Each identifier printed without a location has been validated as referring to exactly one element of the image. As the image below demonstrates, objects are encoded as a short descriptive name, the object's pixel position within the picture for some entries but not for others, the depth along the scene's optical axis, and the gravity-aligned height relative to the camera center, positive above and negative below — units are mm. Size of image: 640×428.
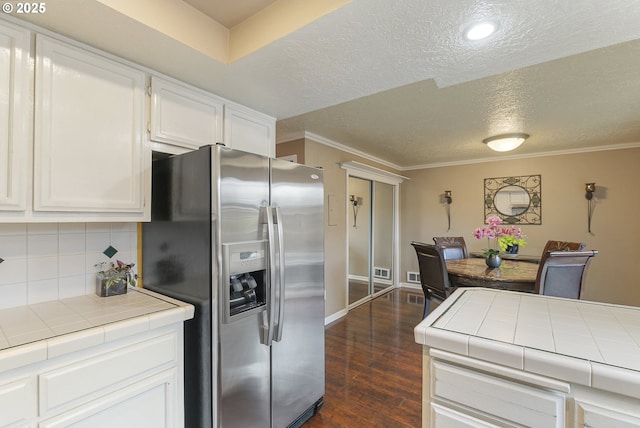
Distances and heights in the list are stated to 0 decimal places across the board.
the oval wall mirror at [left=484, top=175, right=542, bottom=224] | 4469 +283
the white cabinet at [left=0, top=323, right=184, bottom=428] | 980 -666
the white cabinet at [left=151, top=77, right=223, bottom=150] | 1598 +610
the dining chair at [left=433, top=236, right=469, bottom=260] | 3808 -425
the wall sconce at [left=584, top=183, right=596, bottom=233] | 4051 +270
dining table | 2457 -545
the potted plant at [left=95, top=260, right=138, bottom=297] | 1580 -346
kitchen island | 756 -436
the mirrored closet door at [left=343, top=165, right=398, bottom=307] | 4734 -300
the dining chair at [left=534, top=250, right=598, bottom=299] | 2213 -453
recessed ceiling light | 1203 +805
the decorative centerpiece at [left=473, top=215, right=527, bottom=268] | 2964 -219
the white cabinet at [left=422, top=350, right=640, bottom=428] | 753 -531
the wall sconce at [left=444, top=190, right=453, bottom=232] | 5156 +239
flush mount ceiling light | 3382 +893
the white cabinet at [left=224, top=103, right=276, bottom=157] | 1955 +631
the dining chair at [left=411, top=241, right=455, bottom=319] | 2729 -578
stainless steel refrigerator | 1384 -326
